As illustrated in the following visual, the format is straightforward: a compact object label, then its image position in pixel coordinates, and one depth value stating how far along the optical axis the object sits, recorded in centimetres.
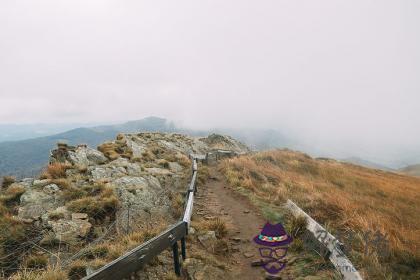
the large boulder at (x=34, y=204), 1006
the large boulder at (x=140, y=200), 1055
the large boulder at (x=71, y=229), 891
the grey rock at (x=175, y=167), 1952
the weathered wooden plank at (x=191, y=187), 1221
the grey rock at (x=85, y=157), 1556
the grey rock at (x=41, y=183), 1203
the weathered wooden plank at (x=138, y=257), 467
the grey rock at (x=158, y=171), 1636
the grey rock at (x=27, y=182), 1205
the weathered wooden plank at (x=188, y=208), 812
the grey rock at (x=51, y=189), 1161
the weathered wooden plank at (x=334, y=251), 559
